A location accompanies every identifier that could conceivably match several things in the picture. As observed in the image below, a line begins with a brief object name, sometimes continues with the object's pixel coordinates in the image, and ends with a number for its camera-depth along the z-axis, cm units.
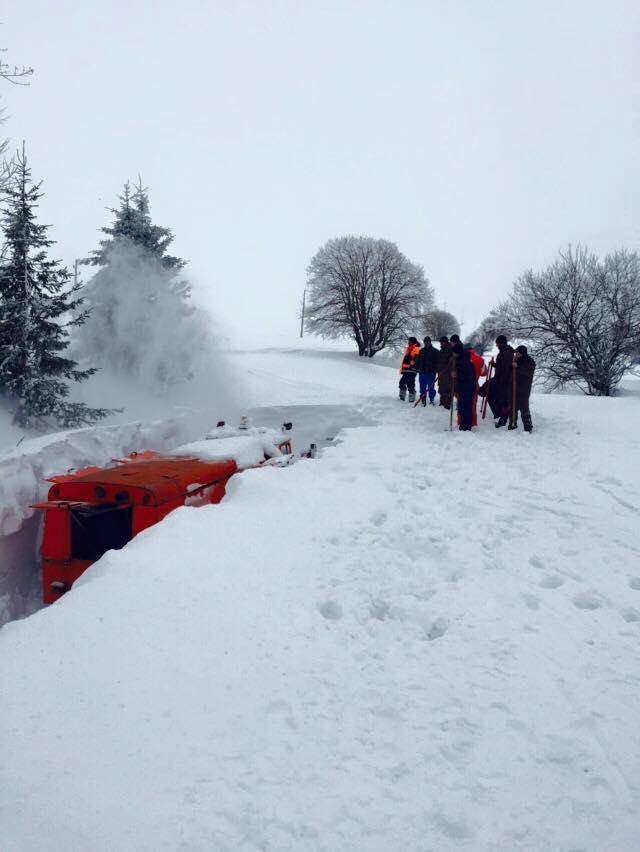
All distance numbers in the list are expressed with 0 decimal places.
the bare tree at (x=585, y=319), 2358
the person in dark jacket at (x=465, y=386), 1091
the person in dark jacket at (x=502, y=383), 1116
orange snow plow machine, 558
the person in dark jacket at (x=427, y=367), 1356
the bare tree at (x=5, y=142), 862
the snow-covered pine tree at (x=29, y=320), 1302
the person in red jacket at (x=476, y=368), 1124
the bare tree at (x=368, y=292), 3619
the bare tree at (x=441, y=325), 4597
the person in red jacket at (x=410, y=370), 1437
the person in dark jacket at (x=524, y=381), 1086
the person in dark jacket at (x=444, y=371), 1311
